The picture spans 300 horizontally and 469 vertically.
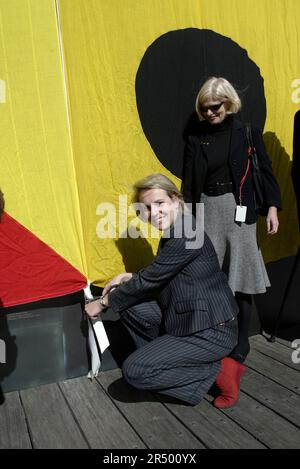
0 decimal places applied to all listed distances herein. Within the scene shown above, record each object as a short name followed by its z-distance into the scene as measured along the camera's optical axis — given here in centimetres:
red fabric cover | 188
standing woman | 208
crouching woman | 178
